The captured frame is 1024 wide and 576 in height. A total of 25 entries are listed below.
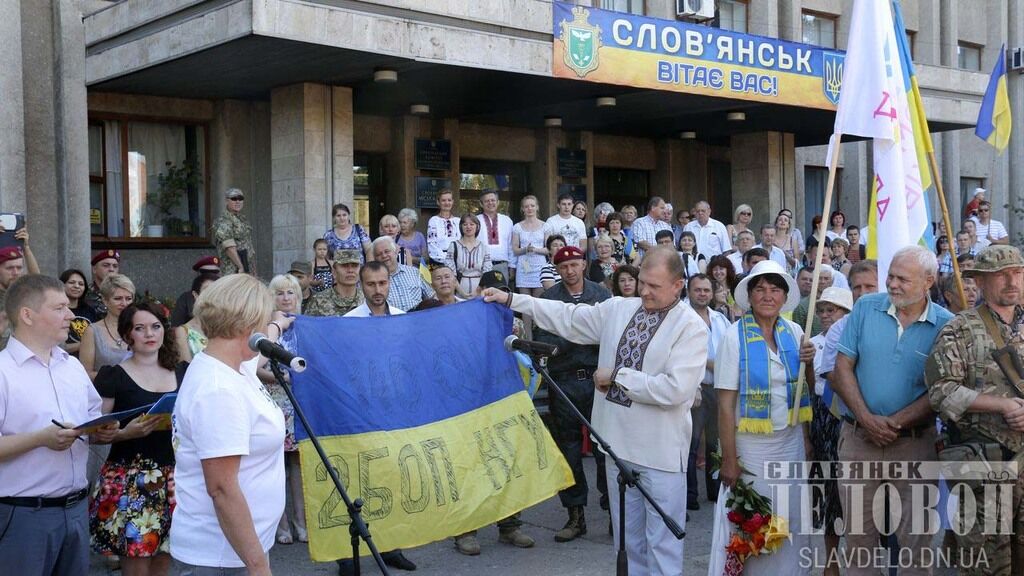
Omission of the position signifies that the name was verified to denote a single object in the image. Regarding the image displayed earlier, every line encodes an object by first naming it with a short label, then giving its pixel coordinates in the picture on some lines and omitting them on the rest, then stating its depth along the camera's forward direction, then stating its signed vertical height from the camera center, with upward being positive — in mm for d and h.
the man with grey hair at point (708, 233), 14703 +449
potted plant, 15133 +1233
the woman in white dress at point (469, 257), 11953 +115
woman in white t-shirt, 3322 -618
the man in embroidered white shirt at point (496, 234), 12897 +430
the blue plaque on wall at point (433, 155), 17500 +2036
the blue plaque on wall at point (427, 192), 17406 +1351
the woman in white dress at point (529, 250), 12906 +207
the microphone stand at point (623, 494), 4640 -1136
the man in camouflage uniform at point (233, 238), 12398 +410
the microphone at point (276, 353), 3617 -318
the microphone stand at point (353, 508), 3908 -979
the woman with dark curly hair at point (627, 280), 8609 -146
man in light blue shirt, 5324 -696
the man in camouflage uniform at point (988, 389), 4957 -674
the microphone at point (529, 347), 4777 -413
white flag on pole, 6516 +956
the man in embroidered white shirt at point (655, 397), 5191 -723
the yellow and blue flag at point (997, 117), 11070 +1620
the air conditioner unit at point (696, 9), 18531 +4872
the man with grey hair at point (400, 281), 9688 -139
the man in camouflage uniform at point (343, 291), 7695 -181
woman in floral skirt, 4863 -1027
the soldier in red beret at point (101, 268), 9398 +42
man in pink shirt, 4297 -751
